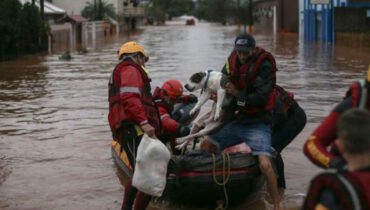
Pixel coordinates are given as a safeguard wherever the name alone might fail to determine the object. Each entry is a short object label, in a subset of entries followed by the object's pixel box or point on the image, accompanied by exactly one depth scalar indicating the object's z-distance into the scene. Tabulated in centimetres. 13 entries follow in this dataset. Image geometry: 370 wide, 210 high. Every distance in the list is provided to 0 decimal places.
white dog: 671
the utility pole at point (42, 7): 3957
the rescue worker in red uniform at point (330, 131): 375
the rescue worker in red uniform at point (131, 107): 598
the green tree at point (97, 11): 7118
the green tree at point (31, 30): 3268
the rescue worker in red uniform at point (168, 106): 722
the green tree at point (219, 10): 9700
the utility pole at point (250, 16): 5800
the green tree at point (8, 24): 3058
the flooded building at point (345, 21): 3691
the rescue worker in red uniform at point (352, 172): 311
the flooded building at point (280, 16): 6469
